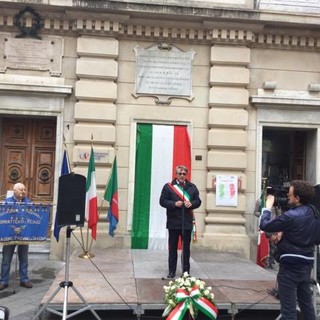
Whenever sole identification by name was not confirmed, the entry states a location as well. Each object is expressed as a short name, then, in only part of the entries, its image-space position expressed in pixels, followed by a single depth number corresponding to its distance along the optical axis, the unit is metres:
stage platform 5.89
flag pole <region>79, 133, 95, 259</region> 8.83
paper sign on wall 10.19
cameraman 4.86
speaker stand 5.28
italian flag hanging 10.13
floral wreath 5.43
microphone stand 7.17
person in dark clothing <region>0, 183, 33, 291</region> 7.52
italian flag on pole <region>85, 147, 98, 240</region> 8.93
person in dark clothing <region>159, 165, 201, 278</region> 7.21
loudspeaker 5.50
